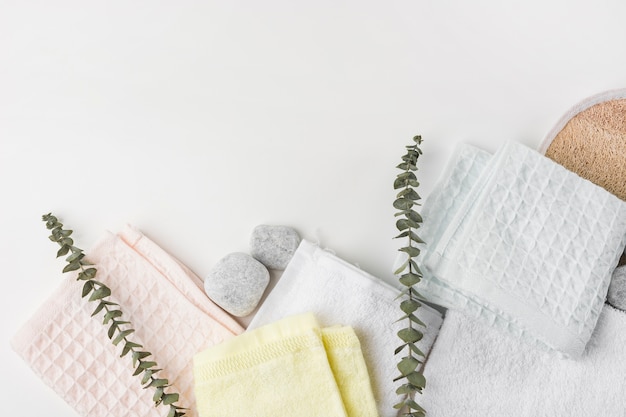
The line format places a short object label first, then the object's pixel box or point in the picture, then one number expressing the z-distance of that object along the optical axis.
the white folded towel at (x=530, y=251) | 0.93
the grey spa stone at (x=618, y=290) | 0.97
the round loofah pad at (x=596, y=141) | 1.05
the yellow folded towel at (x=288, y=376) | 0.93
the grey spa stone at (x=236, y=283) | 1.04
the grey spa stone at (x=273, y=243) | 1.07
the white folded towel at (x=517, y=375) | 0.94
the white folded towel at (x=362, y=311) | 1.00
